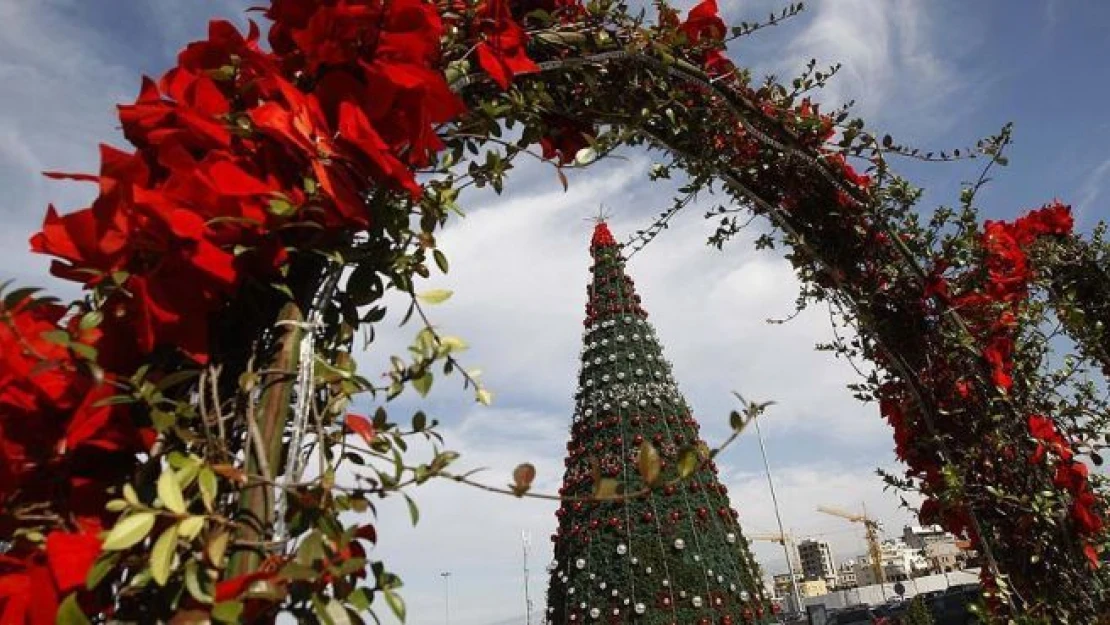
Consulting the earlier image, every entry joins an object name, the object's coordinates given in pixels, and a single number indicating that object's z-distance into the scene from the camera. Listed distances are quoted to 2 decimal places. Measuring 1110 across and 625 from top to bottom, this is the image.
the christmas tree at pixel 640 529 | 5.71
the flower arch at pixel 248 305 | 0.84
